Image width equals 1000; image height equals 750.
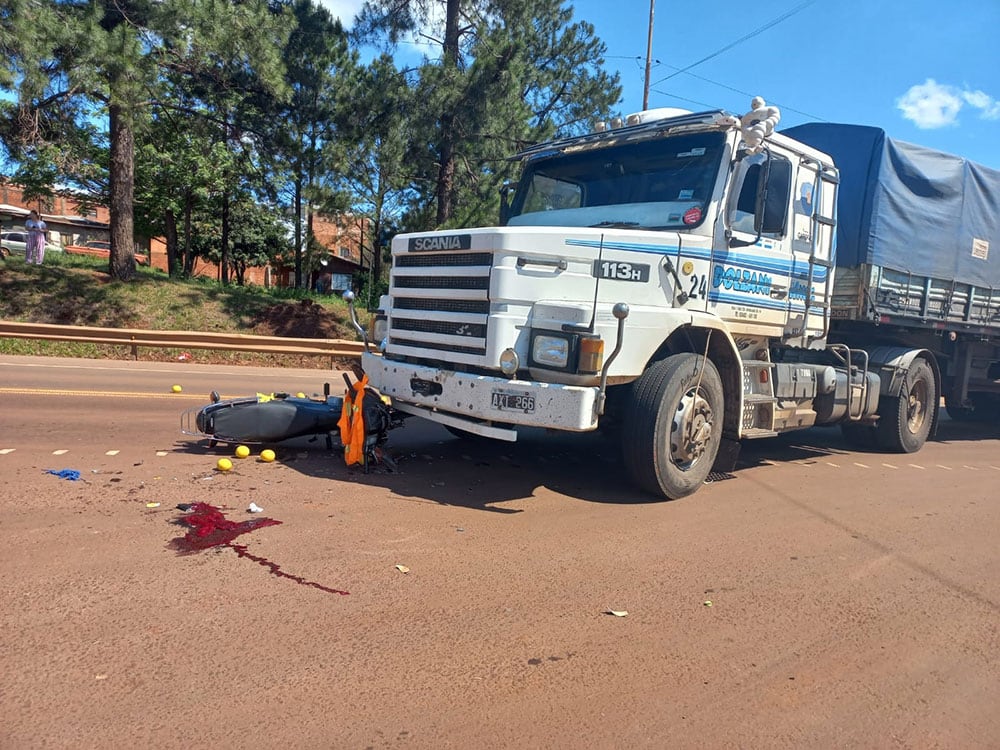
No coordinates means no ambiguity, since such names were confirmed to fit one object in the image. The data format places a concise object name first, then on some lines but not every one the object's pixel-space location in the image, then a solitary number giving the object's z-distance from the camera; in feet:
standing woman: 65.36
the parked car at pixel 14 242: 104.99
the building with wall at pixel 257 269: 83.92
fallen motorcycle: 19.75
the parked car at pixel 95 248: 162.56
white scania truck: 17.10
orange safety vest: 19.44
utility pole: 72.49
